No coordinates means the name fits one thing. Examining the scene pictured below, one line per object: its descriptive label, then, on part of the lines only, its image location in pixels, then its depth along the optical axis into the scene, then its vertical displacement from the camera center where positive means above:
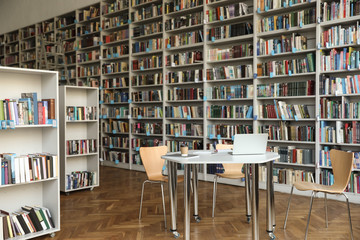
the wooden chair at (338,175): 3.27 -0.59
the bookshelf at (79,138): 5.26 -0.35
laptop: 3.33 -0.28
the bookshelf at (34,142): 3.50 -0.26
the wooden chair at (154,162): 4.04 -0.55
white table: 3.06 -0.57
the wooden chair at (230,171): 4.17 -0.70
